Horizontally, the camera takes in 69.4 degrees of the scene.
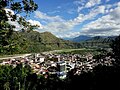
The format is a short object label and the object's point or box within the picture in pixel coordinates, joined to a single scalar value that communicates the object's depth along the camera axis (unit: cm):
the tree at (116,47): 662
